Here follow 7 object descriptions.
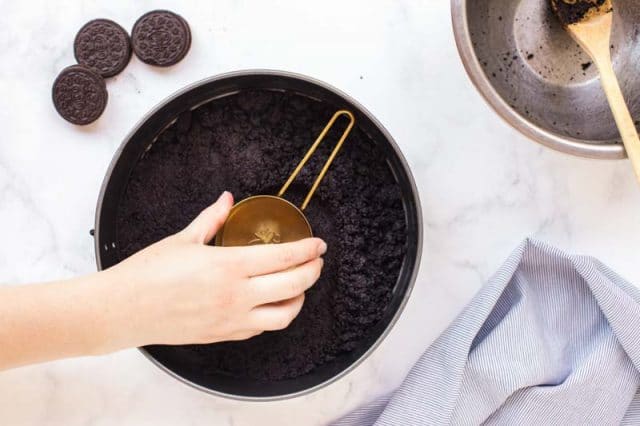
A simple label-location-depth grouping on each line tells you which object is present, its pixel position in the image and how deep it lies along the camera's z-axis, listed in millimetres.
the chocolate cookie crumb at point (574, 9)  926
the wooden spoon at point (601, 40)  826
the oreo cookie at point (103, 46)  949
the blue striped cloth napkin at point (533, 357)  932
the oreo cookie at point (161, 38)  944
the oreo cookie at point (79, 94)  949
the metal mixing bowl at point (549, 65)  920
